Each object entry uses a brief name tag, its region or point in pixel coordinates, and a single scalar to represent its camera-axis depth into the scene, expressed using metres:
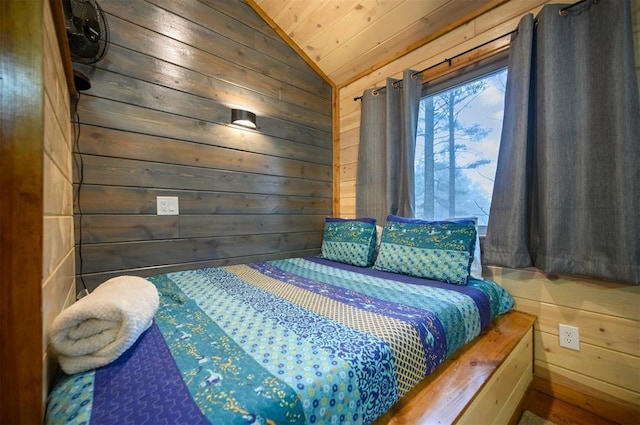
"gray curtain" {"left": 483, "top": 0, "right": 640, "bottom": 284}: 1.13
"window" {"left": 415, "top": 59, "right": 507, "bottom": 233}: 1.71
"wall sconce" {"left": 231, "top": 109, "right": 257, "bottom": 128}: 1.89
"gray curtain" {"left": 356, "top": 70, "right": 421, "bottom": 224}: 1.97
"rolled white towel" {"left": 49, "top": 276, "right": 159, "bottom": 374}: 0.65
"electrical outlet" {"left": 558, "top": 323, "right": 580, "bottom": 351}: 1.35
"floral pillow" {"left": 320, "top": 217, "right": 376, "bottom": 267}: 1.89
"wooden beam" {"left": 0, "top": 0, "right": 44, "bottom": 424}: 0.46
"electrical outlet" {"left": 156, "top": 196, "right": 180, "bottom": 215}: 1.65
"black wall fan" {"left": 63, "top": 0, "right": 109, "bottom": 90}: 1.23
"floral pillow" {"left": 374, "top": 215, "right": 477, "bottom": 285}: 1.41
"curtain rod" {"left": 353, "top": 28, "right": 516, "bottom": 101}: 1.53
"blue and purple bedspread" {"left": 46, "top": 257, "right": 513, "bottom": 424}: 0.55
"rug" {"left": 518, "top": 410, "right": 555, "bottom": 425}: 1.29
